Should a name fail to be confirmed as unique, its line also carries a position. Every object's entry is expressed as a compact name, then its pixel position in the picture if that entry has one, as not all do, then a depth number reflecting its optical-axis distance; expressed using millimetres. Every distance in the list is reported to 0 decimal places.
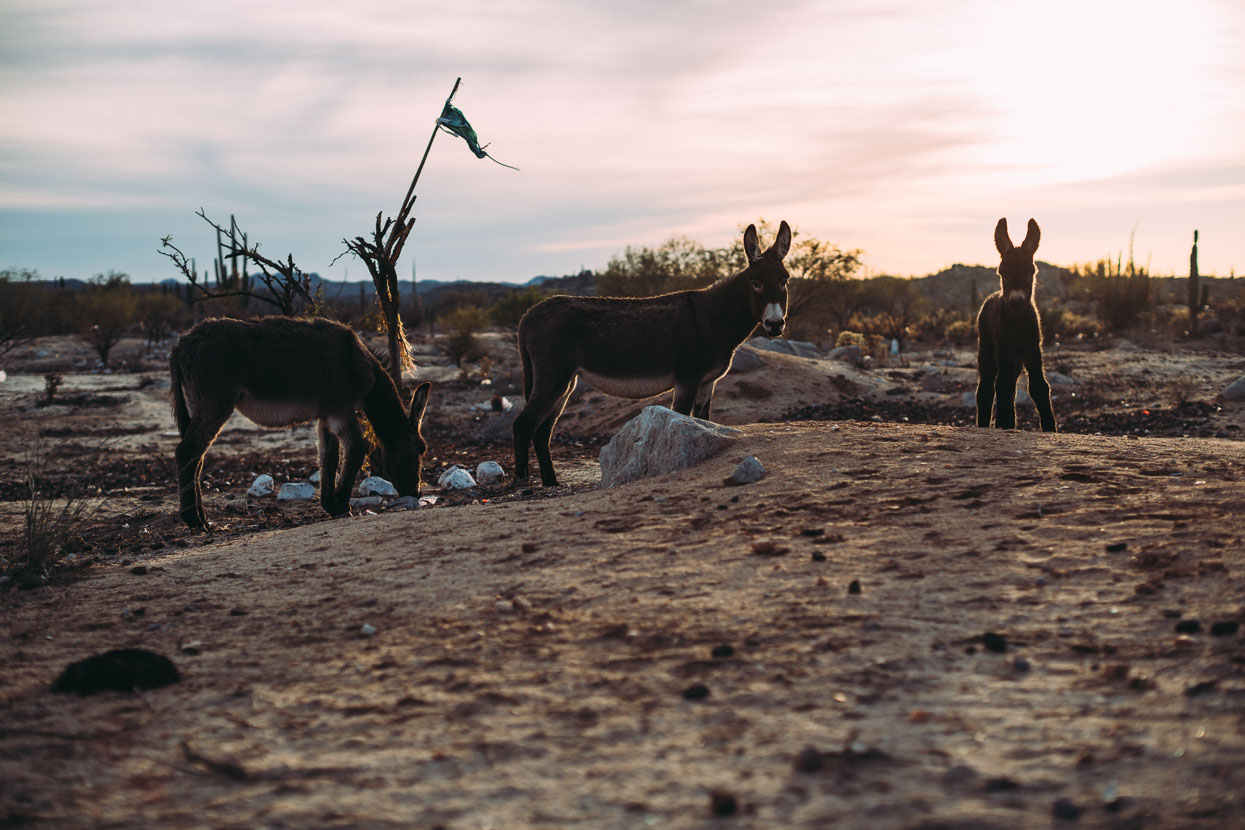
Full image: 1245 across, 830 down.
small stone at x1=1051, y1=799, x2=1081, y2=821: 2553
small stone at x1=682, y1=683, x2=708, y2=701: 3402
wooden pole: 11758
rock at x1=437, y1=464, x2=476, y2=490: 10422
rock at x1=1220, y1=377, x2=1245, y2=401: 14289
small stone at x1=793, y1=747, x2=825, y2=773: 2869
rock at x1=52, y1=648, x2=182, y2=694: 3910
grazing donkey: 8062
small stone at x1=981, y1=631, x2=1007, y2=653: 3635
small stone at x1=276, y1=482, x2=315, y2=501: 10266
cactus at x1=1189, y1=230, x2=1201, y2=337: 29594
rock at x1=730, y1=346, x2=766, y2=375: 16609
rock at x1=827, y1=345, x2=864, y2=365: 22641
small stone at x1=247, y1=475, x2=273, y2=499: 10672
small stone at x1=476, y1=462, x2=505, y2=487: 10797
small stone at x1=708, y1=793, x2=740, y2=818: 2664
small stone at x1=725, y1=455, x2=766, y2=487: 6559
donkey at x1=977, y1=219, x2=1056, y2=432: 8914
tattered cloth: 11844
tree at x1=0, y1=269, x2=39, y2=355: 30908
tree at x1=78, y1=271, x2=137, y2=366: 35256
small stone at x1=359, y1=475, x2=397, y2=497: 9969
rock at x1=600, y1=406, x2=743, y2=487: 7691
